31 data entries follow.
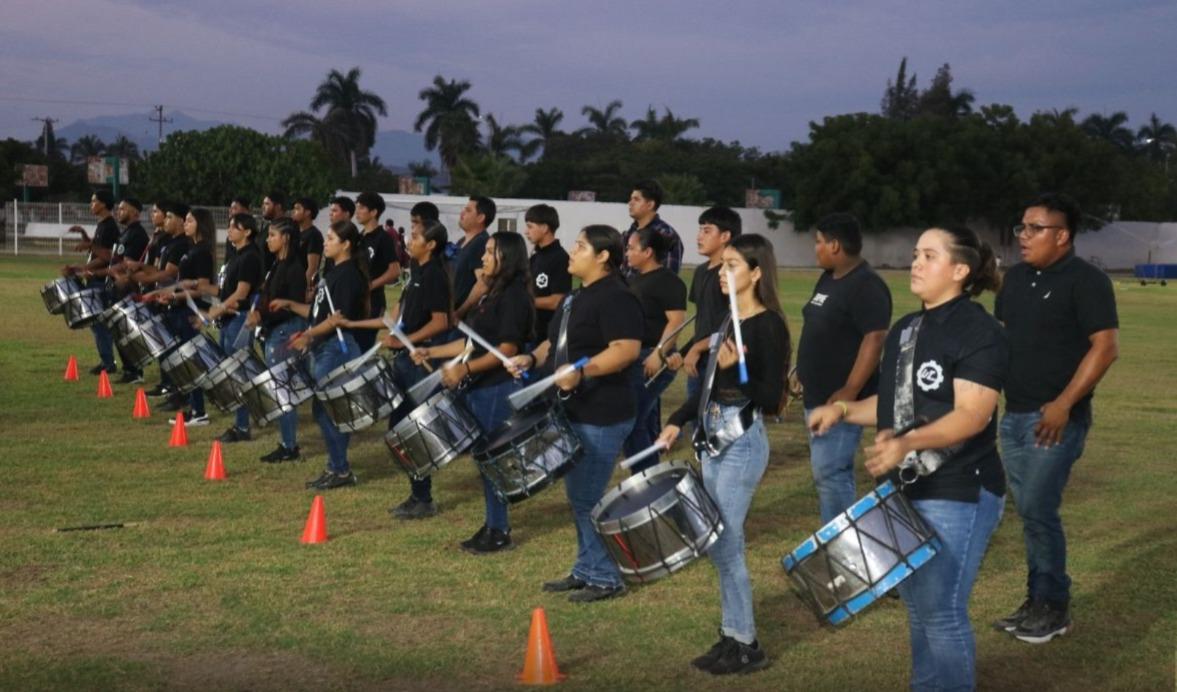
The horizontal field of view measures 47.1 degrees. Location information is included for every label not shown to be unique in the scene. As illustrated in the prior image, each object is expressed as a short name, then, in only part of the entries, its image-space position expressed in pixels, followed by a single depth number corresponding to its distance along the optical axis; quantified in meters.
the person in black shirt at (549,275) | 9.79
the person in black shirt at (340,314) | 9.86
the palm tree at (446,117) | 98.56
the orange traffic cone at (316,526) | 8.24
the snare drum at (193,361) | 11.64
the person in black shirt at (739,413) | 5.74
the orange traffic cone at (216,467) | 10.24
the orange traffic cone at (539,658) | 5.74
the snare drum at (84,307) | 14.85
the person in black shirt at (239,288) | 11.73
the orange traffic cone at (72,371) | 15.87
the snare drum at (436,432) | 7.96
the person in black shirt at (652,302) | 9.20
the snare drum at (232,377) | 10.69
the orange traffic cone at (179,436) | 11.73
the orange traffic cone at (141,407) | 13.30
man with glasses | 6.34
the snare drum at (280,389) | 10.10
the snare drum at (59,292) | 14.98
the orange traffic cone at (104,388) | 14.65
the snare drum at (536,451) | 6.77
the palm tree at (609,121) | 107.31
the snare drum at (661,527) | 5.50
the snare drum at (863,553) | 4.57
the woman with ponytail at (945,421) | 4.47
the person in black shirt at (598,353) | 6.84
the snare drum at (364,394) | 8.98
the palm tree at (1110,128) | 121.88
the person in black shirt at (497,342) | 7.96
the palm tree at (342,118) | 98.56
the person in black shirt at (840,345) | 6.88
